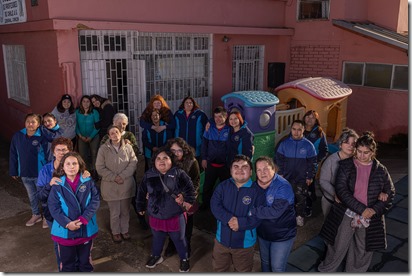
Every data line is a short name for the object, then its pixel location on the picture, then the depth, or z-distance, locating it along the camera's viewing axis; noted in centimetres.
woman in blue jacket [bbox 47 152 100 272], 350
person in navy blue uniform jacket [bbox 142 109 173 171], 578
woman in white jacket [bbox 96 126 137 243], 439
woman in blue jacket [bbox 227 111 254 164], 520
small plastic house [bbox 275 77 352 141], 739
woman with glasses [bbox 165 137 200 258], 409
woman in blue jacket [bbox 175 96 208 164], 600
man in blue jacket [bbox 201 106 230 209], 528
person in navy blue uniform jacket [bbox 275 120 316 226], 477
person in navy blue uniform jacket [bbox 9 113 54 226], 494
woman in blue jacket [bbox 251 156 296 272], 328
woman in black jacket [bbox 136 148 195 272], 383
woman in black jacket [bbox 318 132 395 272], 360
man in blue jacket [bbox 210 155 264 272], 333
